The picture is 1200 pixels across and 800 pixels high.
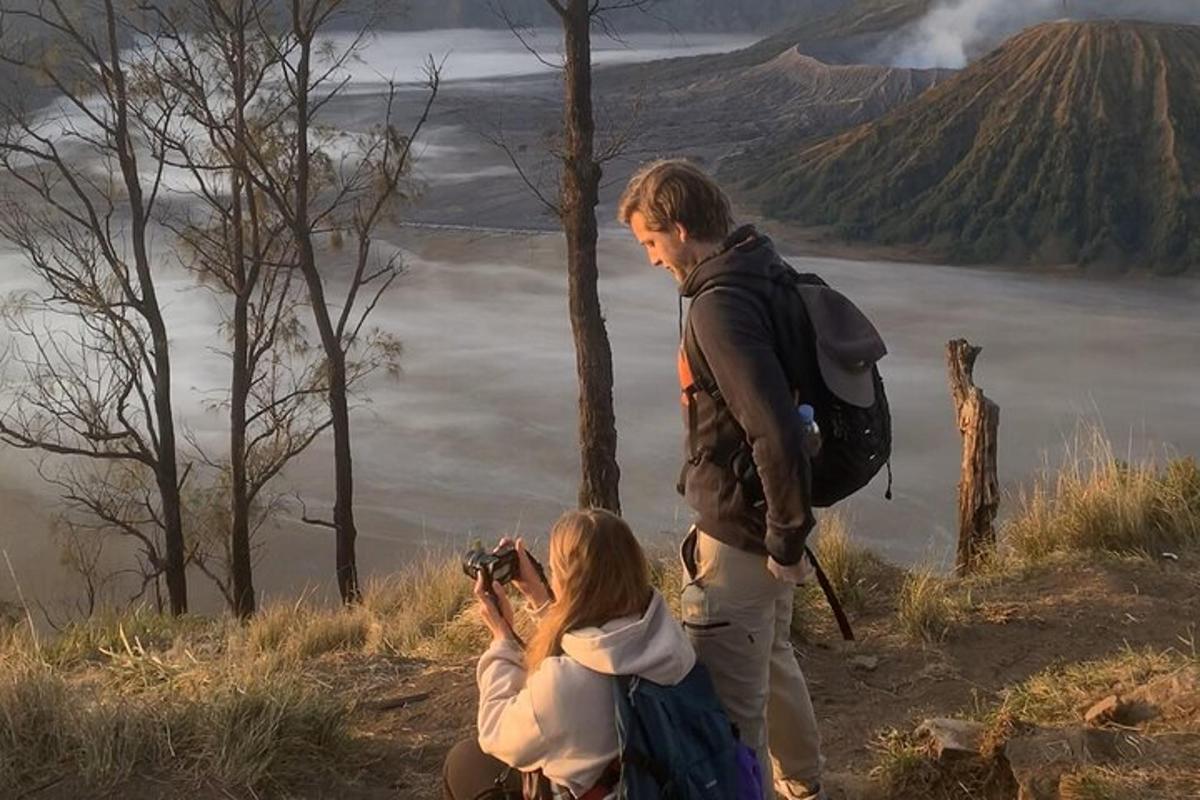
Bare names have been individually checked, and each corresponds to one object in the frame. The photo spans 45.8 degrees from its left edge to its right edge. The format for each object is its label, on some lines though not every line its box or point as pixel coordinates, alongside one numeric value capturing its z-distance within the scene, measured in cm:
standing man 286
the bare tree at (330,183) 1602
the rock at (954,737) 388
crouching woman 284
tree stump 704
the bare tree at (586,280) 857
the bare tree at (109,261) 1691
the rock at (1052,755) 350
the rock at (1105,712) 414
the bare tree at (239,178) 1664
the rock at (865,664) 561
